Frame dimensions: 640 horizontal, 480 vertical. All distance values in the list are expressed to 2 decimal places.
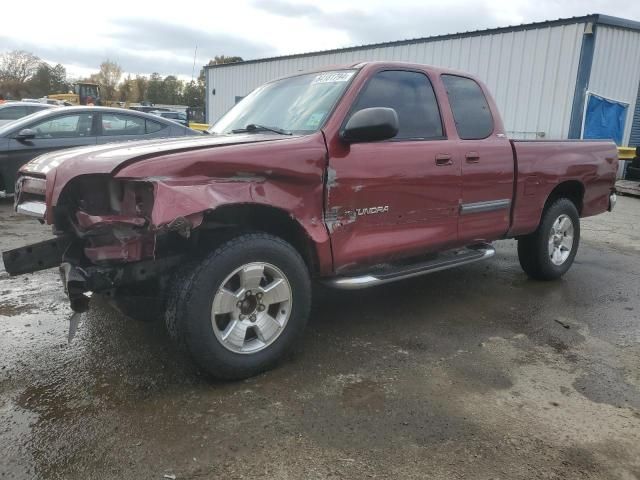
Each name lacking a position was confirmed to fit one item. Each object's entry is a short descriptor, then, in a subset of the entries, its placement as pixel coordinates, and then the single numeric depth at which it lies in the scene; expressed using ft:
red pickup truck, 9.17
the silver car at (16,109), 33.22
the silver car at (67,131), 24.70
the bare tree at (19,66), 227.81
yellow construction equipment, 138.21
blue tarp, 41.22
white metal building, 39.73
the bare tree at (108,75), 288.20
